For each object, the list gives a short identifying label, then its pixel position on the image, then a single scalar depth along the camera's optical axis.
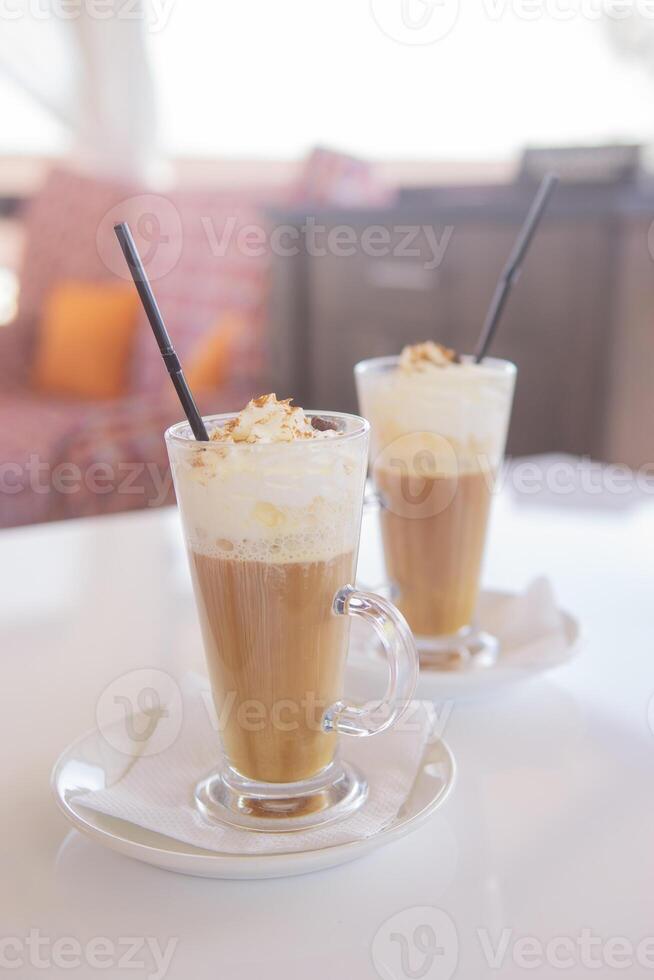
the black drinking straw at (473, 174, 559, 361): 0.98
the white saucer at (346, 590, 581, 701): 0.84
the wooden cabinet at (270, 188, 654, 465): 2.77
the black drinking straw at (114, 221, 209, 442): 0.67
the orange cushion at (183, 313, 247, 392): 3.03
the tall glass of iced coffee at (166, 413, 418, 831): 0.67
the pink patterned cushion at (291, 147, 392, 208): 3.32
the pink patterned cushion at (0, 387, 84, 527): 2.56
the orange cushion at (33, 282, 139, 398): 3.13
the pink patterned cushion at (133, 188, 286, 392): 3.14
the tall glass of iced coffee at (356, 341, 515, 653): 0.97
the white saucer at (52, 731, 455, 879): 0.59
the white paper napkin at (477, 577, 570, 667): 0.91
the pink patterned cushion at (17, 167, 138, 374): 3.49
